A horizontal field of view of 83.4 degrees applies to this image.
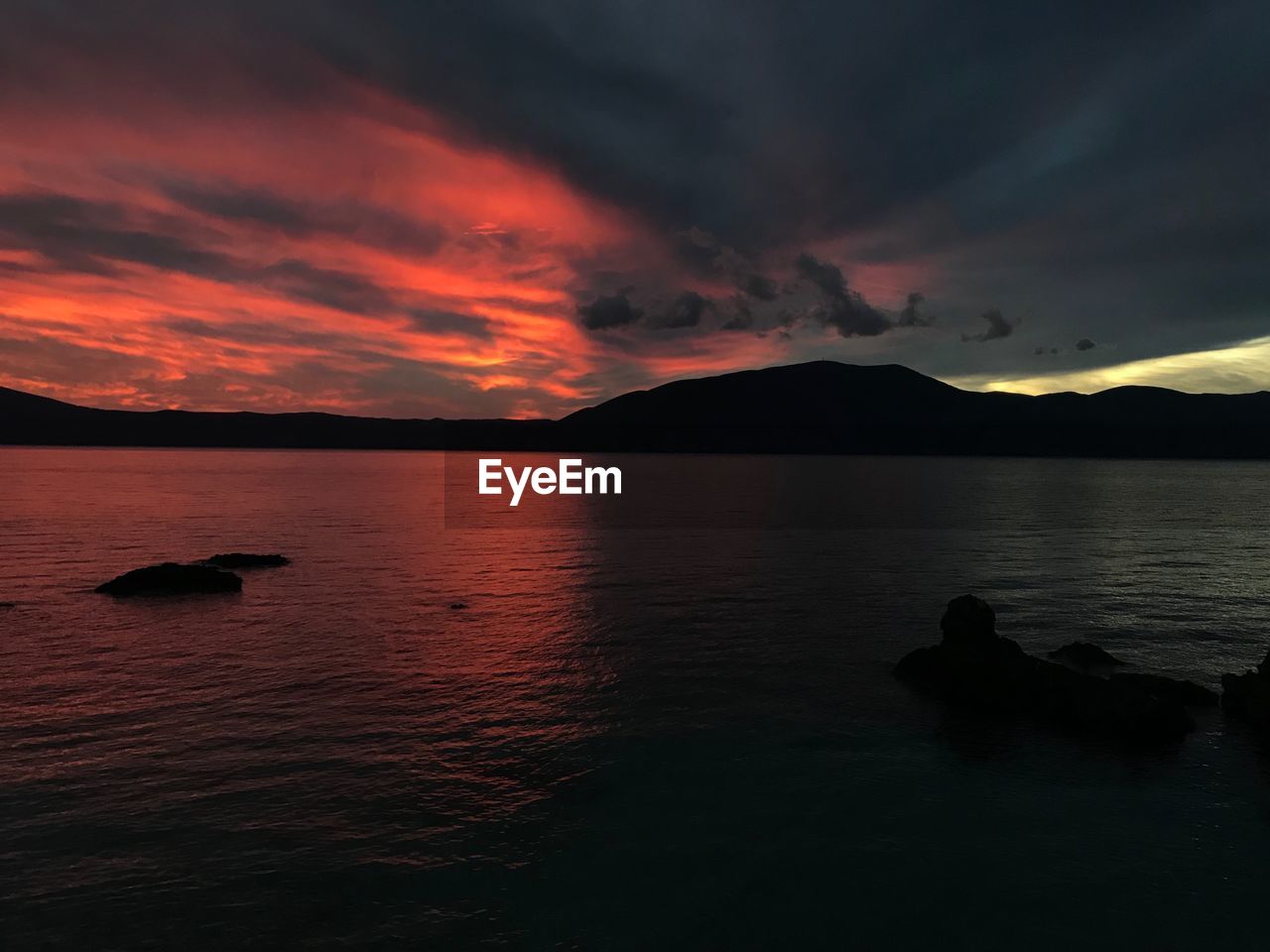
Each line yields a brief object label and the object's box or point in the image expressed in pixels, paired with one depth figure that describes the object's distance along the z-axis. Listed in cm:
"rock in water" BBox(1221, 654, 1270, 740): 2470
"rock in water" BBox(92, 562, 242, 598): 4512
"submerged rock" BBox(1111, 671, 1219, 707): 2709
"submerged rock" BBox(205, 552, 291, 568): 5591
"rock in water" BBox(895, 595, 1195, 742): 2444
